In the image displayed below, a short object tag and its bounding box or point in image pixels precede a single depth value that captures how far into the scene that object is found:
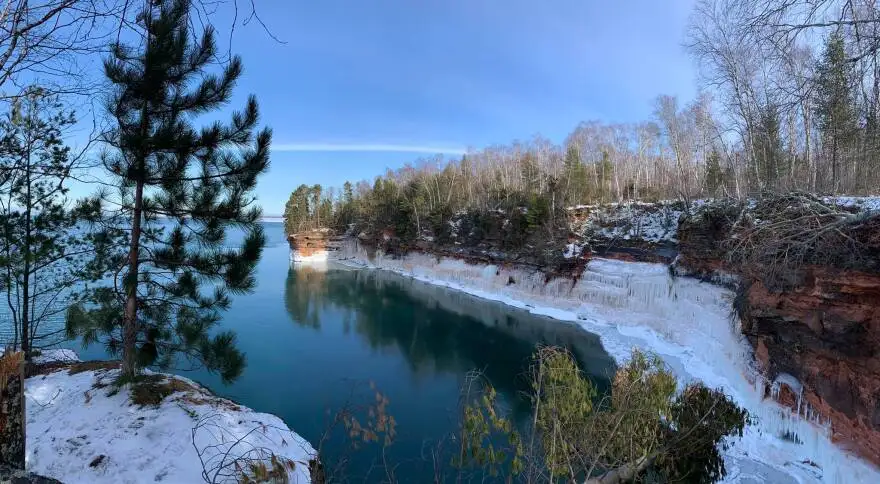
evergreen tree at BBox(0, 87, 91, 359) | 5.24
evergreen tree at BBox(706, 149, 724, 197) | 21.86
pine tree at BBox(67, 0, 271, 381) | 5.14
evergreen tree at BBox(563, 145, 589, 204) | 28.23
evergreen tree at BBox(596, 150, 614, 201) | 29.97
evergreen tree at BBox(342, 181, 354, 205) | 57.00
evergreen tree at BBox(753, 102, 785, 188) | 12.46
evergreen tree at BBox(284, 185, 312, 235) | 51.97
